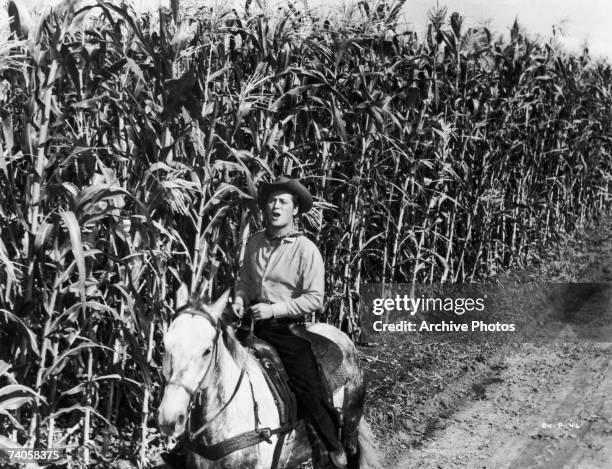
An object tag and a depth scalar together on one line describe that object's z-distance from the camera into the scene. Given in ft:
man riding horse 13.24
